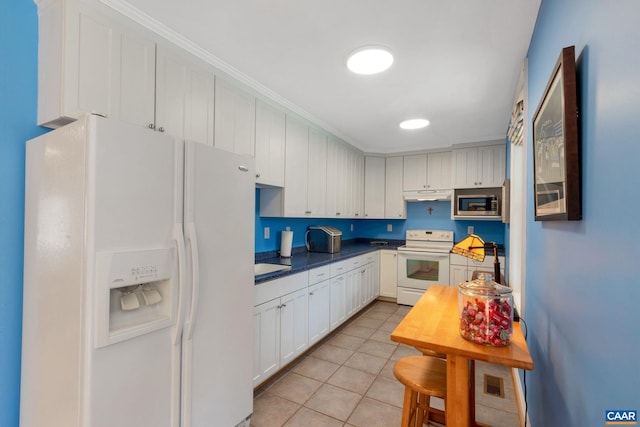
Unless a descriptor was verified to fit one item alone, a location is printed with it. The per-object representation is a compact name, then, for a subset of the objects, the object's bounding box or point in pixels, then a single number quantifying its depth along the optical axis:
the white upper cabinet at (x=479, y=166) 4.01
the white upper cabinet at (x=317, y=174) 3.39
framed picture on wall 0.89
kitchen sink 2.66
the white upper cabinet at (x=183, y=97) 1.78
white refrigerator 1.12
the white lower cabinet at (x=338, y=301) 3.20
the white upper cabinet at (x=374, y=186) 4.93
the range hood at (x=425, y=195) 4.48
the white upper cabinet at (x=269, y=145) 2.57
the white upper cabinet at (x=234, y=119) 2.16
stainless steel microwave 3.98
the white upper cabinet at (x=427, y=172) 4.51
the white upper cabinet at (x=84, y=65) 1.38
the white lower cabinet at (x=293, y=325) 2.41
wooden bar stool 1.39
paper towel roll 3.18
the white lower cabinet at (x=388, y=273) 4.54
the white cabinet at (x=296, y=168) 2.98
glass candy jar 1.21
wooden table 1.14
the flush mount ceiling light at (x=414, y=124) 3.36
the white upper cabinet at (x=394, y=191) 4.82
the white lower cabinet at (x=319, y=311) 2.81
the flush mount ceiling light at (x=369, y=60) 1.96
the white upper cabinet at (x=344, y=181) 3.85
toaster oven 3.59
